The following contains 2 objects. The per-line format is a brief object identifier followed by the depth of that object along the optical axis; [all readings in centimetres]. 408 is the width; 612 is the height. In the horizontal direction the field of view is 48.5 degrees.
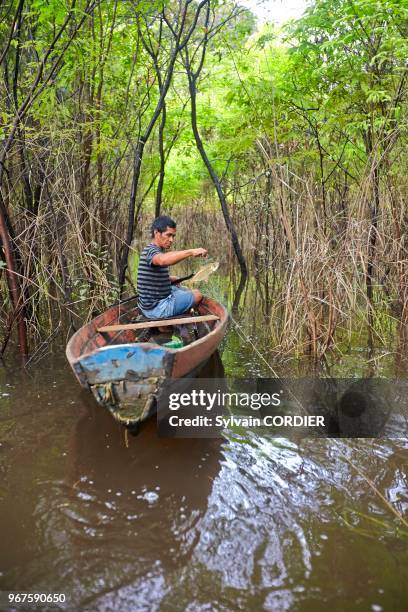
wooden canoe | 296
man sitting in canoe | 457
